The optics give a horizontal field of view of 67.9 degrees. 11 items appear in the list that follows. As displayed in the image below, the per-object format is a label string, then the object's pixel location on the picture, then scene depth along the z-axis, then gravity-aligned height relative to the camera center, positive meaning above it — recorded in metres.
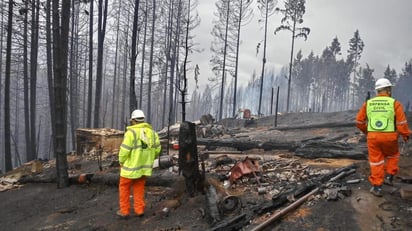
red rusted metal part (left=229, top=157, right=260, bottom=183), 6.91 -1.49
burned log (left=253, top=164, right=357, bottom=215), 4.94 -1.50
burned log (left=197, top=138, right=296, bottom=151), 11.36 -1.55
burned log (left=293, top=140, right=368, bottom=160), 8.57 -1.26
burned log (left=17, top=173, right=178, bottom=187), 7.06 -2.10
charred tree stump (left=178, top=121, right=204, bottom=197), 5.99 -1.11
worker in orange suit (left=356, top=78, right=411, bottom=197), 5.01 -0.39
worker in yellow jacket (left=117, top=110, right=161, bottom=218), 5.41 -1.09
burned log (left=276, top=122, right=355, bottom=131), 18.08 -1.16
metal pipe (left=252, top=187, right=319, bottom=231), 4.29 -1.59
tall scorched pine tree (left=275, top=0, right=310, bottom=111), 33.09 +9.98
